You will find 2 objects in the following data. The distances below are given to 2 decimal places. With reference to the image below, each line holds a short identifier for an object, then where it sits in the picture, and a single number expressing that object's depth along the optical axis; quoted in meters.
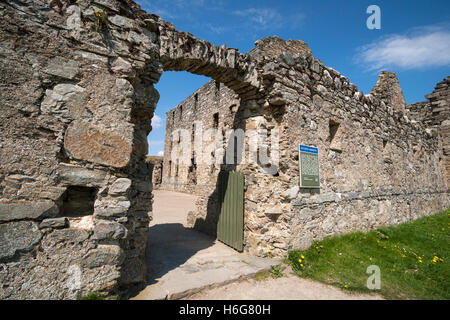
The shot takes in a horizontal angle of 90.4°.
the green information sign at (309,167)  4.24
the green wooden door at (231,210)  4.45
